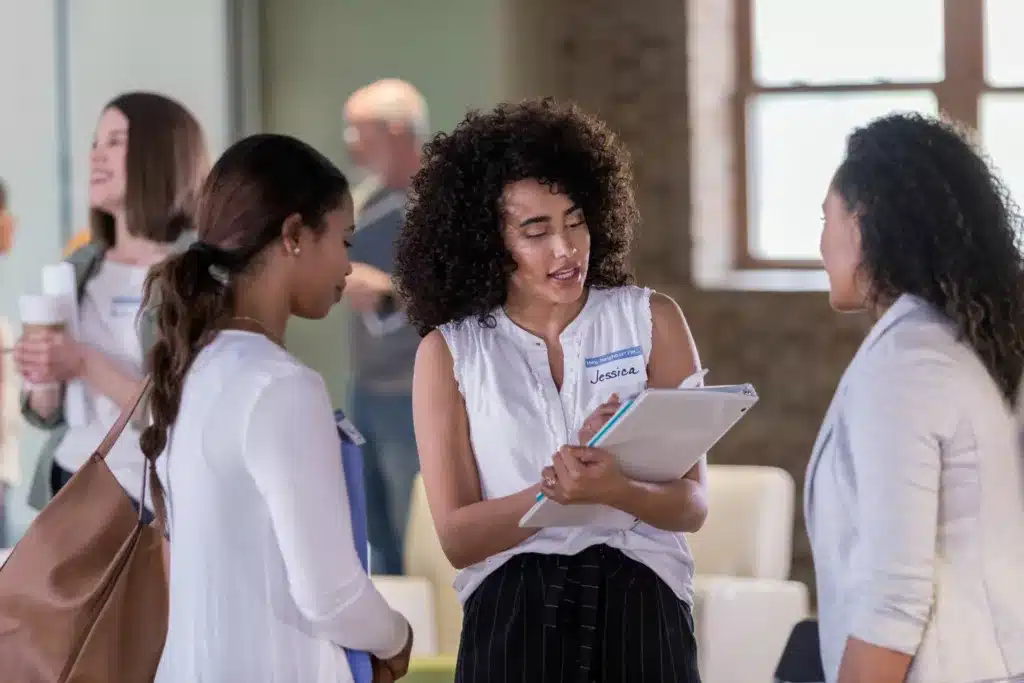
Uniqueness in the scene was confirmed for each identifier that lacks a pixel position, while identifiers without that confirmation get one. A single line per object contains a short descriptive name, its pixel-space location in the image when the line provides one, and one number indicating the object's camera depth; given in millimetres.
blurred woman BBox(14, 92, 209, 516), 5814
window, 11295
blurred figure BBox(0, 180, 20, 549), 8311
